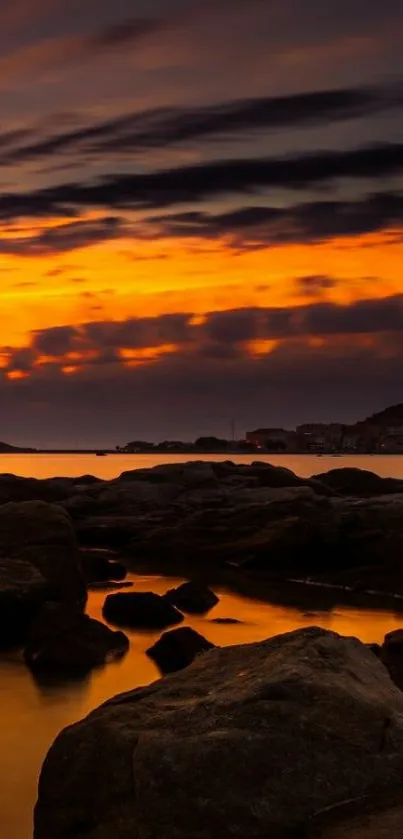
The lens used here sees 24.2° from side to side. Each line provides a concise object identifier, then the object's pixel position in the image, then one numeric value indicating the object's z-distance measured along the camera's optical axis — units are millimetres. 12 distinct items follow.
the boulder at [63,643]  15094
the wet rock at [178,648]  14969
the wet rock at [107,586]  25208
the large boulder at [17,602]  16781
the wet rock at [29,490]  37281
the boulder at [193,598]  22062
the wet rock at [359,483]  46469
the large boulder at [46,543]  19359
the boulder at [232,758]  6473
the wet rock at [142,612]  19312
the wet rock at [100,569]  26844
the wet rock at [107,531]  35688
